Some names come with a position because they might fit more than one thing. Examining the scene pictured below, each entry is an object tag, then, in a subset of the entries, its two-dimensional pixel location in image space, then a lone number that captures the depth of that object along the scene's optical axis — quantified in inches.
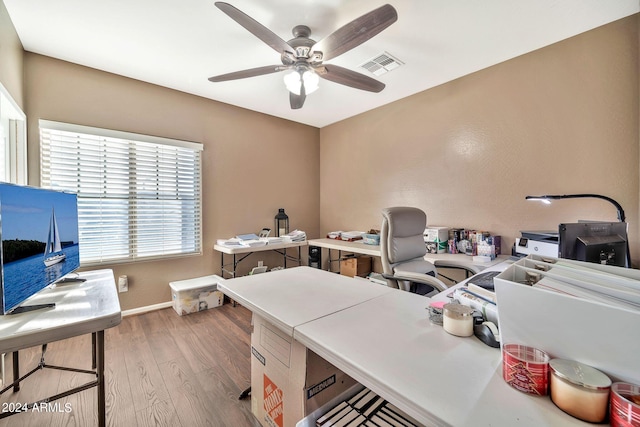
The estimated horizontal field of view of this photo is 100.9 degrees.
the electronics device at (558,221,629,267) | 47.6
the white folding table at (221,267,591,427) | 22.1
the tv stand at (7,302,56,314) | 45.2
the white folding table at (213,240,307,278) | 122.1
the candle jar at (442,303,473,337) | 34.3
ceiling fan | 59.6
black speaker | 156.6
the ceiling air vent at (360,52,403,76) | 95.6
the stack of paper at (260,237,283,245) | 134.9
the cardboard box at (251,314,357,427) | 41.0
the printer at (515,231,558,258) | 75.4
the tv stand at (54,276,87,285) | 63.4
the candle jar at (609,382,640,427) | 17.8
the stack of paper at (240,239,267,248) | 127.7
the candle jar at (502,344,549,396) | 23.0
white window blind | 99.5
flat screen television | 42.0
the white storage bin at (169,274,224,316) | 112.8
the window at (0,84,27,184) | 78.0
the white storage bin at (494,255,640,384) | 19.8
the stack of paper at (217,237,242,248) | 127.0
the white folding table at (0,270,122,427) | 38.7
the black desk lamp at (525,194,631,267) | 66.2
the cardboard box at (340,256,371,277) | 138.9
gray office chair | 75.1
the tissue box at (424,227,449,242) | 111.0
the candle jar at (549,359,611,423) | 20.0
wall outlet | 109.7
